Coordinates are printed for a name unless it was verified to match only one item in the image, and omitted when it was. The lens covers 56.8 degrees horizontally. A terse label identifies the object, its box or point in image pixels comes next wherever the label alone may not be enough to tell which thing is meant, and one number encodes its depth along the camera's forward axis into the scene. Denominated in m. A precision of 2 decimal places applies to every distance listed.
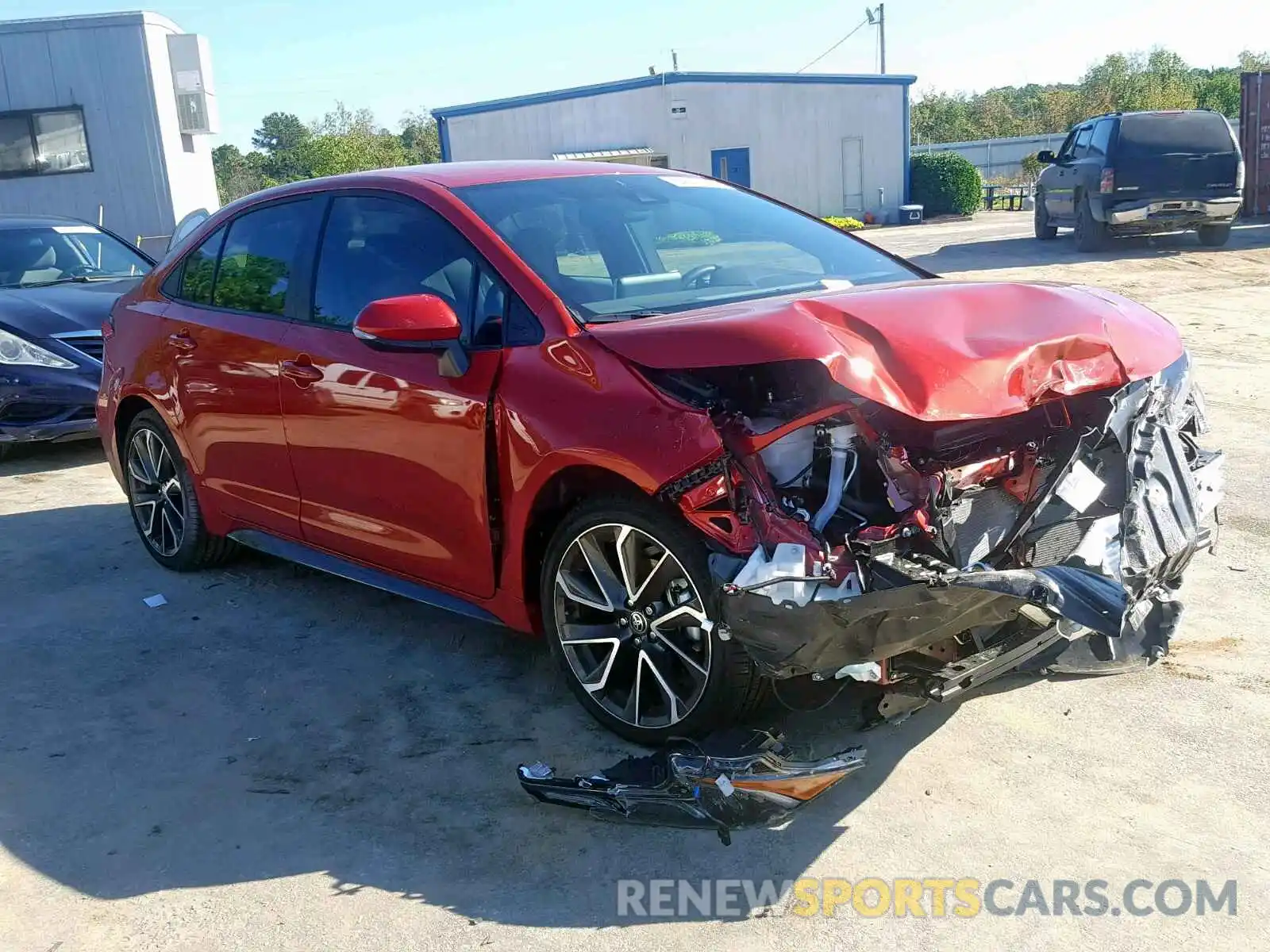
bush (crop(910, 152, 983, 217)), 33.38
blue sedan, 7.77
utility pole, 63.16
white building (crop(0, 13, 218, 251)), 20.70
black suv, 16.58
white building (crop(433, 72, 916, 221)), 32.50
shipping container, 20.86
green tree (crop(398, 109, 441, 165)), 68.94
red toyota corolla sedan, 3.04
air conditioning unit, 21.69
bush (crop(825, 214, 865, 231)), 30.82
